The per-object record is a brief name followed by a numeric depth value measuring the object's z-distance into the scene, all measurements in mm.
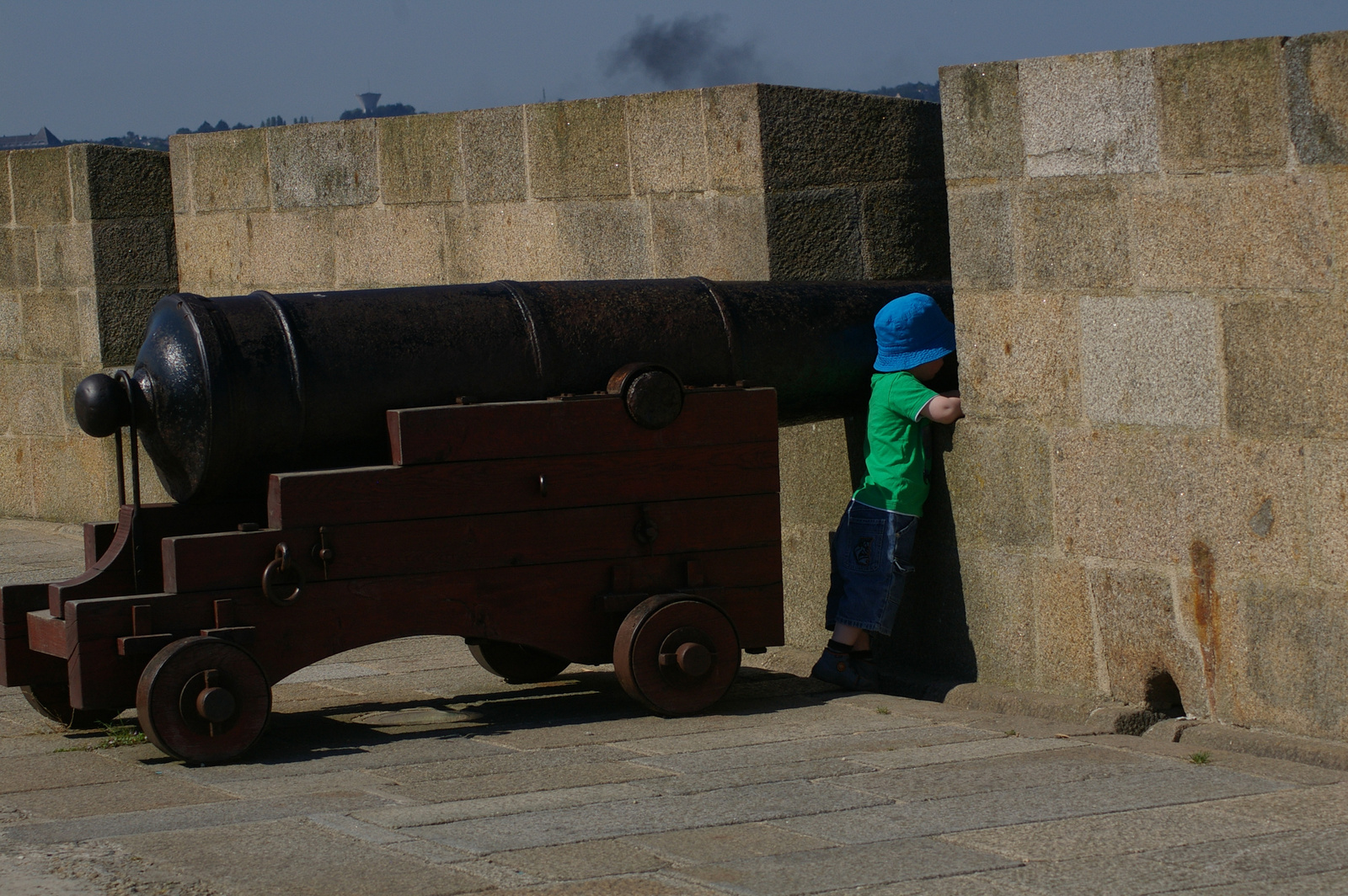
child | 10766
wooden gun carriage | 9109
